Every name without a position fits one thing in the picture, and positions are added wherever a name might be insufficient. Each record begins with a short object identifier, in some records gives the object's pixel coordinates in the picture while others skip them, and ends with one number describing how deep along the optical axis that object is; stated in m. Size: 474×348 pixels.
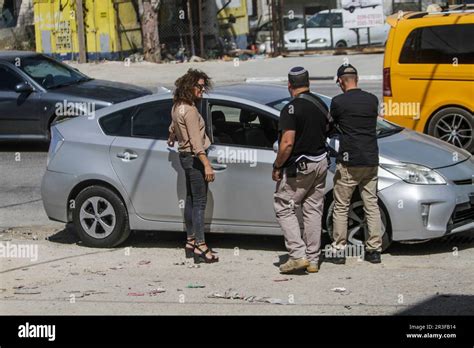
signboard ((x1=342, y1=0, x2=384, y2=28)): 28.75
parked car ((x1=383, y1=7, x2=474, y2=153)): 12.70
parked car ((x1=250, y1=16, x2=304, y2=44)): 35.66
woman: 8.19
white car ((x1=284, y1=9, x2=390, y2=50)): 30.09
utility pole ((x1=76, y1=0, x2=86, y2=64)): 28.80
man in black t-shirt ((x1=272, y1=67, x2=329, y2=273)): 7.68
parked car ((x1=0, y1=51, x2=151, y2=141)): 14.28
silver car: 8.16
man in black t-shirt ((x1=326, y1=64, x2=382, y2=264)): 7.91
